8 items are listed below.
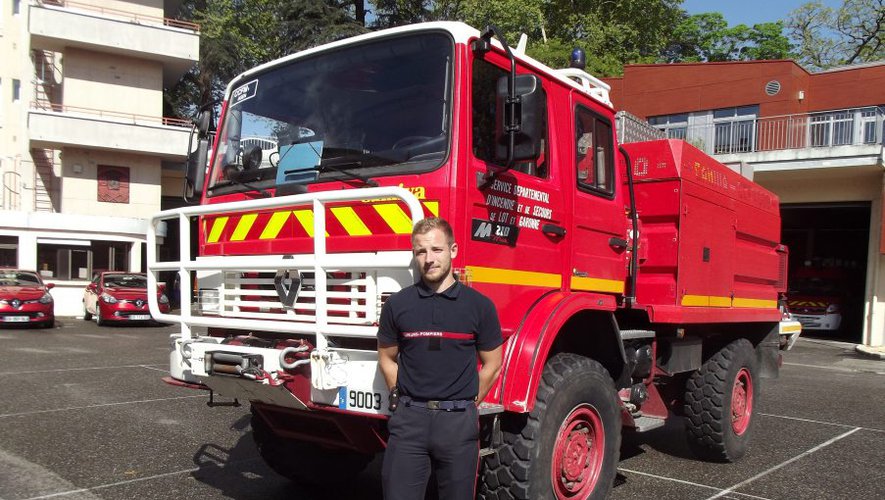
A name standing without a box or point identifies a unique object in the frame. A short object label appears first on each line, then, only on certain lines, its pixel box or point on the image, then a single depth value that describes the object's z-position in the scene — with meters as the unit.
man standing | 3.06
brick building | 19.84
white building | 25.14
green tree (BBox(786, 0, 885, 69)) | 35.97
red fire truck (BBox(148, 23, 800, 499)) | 3.55
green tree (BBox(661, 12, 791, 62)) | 39.03
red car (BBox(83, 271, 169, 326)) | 19.86
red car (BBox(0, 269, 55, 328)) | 18.69
